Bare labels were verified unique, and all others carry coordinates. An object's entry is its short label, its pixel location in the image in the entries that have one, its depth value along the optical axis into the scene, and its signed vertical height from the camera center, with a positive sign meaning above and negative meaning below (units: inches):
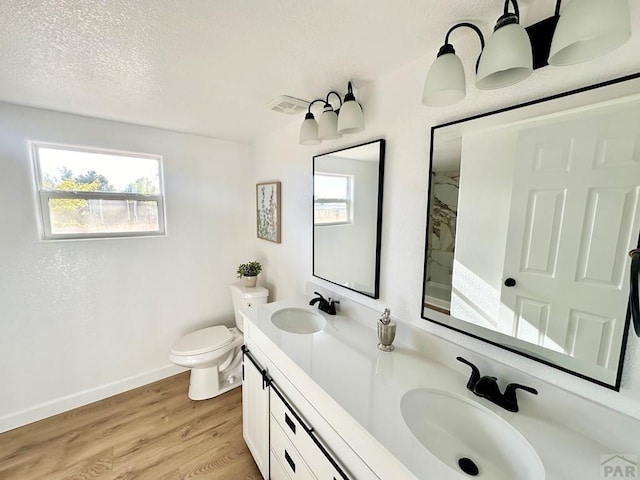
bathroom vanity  27.5 -24.5
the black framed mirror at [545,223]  27.4 -1.2
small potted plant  91.4 -21.9
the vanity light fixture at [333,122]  49.7 +17.8
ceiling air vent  59.1 +24.5
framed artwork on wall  86.7 -0.3
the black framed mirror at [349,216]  53.1 -1.1
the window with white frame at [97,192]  73.0 +4.6
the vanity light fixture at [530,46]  22.9 +17.0
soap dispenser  45.8 -20.8
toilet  79.4 -43.8
